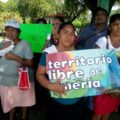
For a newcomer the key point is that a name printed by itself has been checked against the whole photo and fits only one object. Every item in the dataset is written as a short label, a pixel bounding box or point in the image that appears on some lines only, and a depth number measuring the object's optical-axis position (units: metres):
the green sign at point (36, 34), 2.60
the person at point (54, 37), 2.11
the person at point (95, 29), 2.22
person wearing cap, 1.96
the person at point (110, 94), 1.79
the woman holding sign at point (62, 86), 1.61
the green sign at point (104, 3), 3.84
